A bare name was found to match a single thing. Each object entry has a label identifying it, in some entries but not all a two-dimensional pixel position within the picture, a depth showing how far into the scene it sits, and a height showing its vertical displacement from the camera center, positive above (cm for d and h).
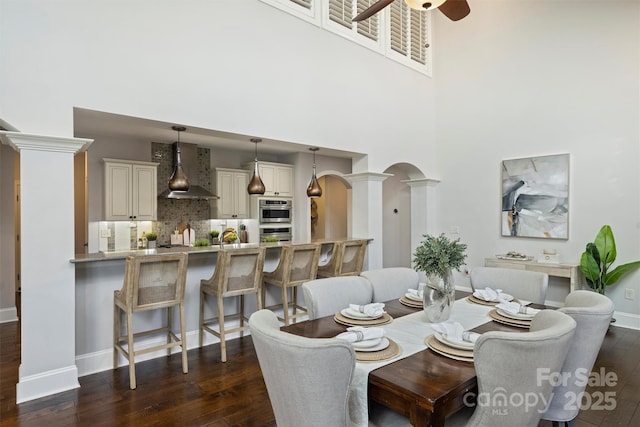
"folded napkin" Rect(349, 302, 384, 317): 221 -60
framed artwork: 500 +21
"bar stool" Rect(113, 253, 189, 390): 302 -67
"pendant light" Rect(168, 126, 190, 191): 373 +36
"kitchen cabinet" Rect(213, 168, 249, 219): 663 +40
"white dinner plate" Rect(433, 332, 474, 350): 170 -63
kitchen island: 323 -86
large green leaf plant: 437 -63
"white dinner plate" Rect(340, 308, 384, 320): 220 -62
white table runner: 155 -67
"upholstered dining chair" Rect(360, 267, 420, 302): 289 -57
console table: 462 -76
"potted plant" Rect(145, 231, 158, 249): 580 -38
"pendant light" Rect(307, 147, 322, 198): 506 +33
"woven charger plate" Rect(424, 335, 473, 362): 165 -65
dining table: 137 -68
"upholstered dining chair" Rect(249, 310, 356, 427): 133 -61
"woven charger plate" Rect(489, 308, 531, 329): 213 -66
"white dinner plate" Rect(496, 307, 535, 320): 218 -63
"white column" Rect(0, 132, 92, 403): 279 -38
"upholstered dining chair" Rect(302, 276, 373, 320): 244 -57
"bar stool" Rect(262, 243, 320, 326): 398 -62
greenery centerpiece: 214 -35
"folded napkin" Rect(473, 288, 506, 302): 264 -62
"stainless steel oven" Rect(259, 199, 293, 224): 675 +6
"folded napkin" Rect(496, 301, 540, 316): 224 -61
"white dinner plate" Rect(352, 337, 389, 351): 171 -64
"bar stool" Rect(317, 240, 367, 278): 441 -58
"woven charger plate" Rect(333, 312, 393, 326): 214 -65
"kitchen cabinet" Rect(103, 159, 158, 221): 549 +40
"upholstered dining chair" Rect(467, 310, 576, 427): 139 -63
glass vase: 215 -50
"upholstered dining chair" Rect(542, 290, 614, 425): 179 -73
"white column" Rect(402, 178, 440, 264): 639 +12
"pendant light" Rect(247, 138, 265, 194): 458 +36
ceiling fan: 278 +182
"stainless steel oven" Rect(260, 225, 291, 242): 679 -34
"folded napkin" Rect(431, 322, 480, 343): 179 -61
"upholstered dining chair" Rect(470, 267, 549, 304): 285 -58
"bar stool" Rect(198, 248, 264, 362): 354 -66
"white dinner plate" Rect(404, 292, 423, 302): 265 -62
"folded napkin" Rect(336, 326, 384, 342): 177 -60
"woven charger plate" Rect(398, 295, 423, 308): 255 -64
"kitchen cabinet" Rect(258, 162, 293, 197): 672 +69
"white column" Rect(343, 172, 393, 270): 523 +3
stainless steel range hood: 609 +69
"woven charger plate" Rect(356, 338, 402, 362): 164 -66
